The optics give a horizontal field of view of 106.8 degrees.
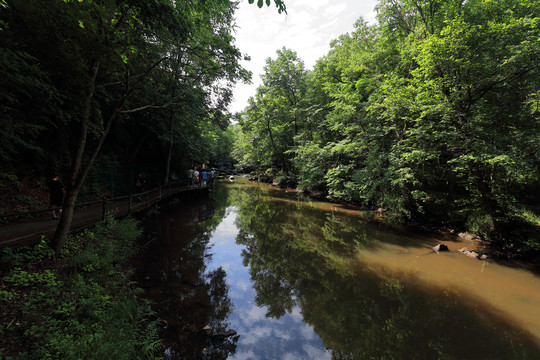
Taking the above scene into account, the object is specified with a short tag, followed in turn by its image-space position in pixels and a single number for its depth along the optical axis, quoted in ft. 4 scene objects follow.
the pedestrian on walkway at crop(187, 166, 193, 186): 64.45
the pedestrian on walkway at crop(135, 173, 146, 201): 41.19
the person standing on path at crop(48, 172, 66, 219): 23.56
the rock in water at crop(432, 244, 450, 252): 28.91
